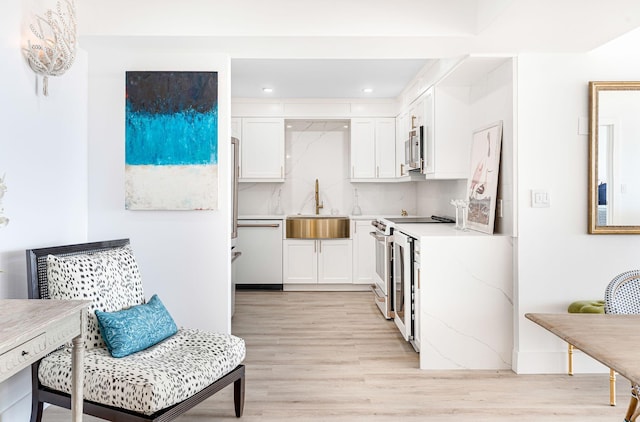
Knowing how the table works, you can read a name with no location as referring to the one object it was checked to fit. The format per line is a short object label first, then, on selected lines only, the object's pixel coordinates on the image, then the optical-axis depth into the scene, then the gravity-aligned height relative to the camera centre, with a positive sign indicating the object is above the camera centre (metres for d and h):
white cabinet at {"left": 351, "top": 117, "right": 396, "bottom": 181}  5.79 +0.74
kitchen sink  5.70 -0.28
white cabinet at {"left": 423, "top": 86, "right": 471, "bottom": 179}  3.85 +0.63
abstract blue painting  3.02 +0.41
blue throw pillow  2.19 -0.63
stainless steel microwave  4.30 +0.56
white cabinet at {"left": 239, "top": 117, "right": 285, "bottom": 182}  5.75 +0.71
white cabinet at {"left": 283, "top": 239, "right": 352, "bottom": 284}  5.73 -0.72
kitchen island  3.11 -0.68
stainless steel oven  4.20 -0.62
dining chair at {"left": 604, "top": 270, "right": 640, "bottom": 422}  1.97 -0.41
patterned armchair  1.93 -0.74
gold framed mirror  3.01 +0.33
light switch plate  3.05 +0.05
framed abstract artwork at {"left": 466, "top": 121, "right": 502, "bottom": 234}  3.29 +0.22
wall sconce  2.36 +0.85
